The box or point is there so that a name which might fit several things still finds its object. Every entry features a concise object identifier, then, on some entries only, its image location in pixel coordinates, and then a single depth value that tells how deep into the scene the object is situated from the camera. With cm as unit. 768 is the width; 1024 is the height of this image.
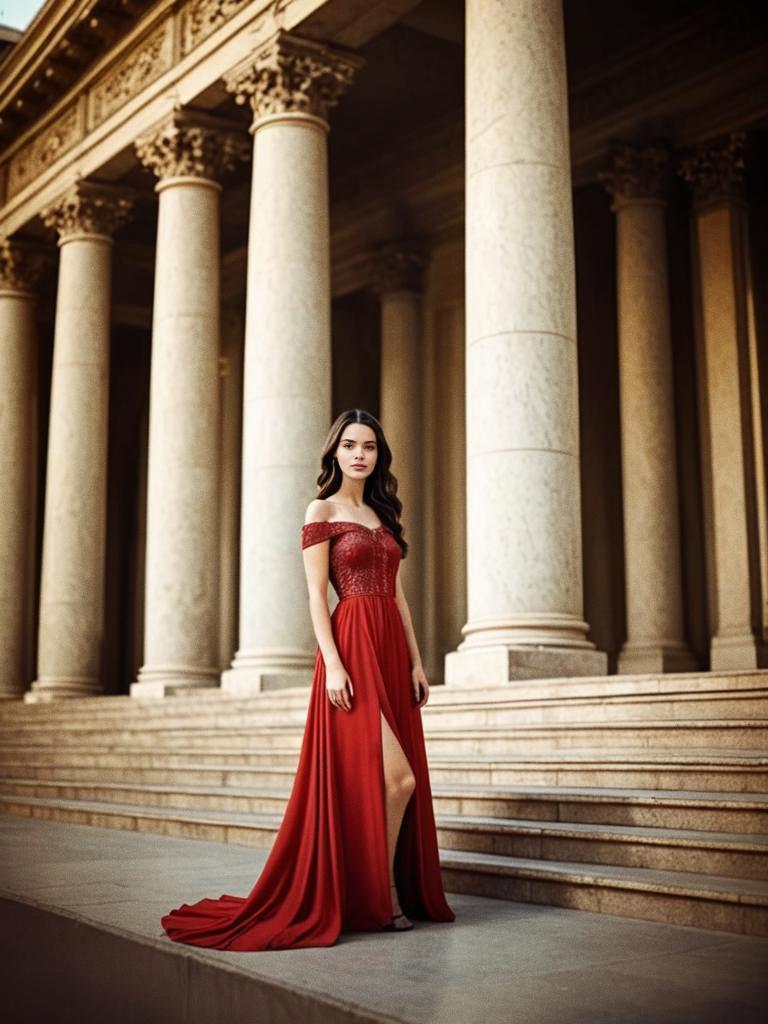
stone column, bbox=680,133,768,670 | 2470
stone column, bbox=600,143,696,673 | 2531
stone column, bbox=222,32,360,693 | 2128
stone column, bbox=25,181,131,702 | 2883
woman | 824
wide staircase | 883
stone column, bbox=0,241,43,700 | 3183
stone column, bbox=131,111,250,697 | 2434
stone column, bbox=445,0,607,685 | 1597
